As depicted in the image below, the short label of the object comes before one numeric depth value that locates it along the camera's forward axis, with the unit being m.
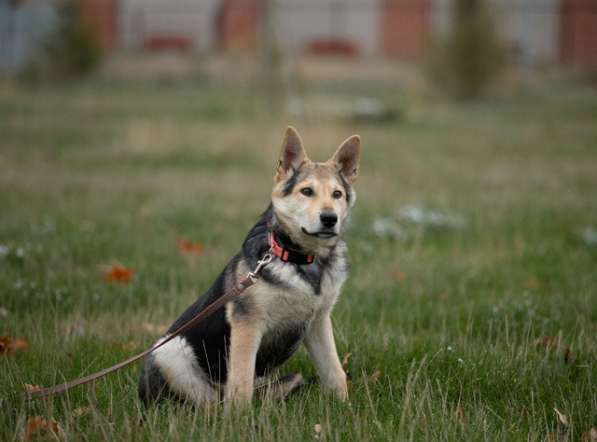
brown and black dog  7.14
